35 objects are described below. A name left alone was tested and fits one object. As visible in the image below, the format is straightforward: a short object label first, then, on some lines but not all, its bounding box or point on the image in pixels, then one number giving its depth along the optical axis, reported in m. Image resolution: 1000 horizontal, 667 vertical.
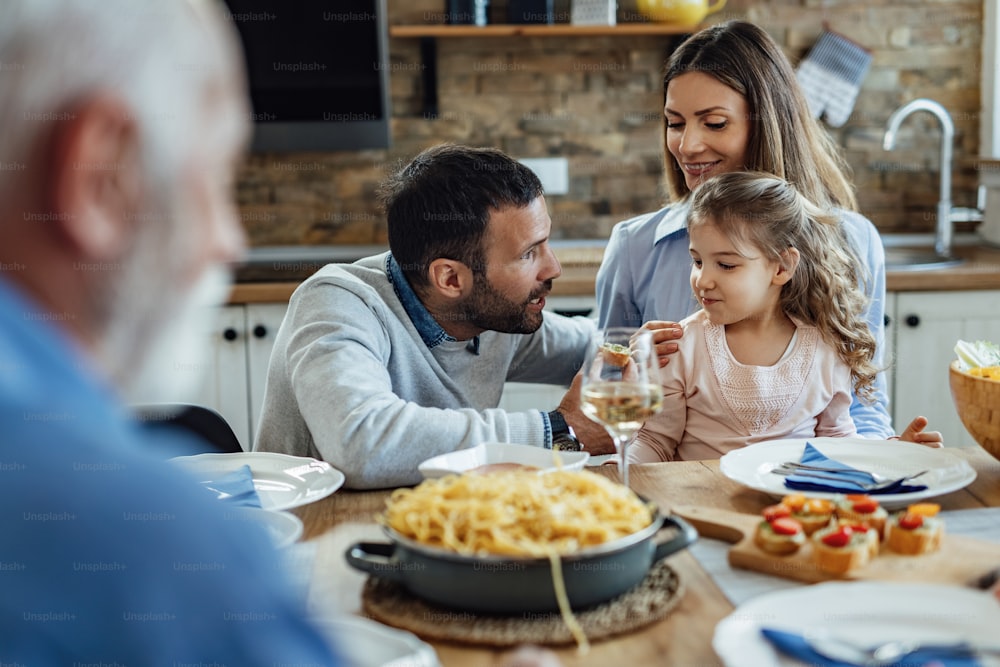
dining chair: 2.11
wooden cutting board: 1.15
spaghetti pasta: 1.04
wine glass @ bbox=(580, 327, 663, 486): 1.34
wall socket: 3.90
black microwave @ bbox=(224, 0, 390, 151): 3.68
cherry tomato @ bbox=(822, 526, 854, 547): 1.16
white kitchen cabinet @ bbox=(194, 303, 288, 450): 3.29
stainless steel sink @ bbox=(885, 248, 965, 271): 3.43
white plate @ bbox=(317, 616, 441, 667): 0.93
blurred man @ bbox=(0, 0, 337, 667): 0.58
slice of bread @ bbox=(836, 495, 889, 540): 1.24
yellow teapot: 3.65
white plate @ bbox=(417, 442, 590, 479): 1.44
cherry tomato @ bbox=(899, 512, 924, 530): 1.20
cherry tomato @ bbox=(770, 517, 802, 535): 1.20
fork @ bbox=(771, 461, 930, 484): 1.49
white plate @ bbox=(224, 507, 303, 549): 1.29
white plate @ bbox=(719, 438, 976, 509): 1.43
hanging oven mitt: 3.88
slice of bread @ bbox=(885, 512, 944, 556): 1.19
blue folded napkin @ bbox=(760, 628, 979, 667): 0.91
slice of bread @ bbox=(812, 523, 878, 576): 1.15
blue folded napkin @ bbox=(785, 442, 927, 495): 1.42
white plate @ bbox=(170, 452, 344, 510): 1.50
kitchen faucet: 3.73
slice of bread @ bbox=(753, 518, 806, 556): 1.19
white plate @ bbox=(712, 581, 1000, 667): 0.99
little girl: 2.07
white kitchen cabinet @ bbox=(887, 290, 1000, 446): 3.34
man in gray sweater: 1.90
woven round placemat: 1.03
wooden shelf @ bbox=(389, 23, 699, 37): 3.65
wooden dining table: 1.01
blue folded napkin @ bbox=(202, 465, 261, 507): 1.43
